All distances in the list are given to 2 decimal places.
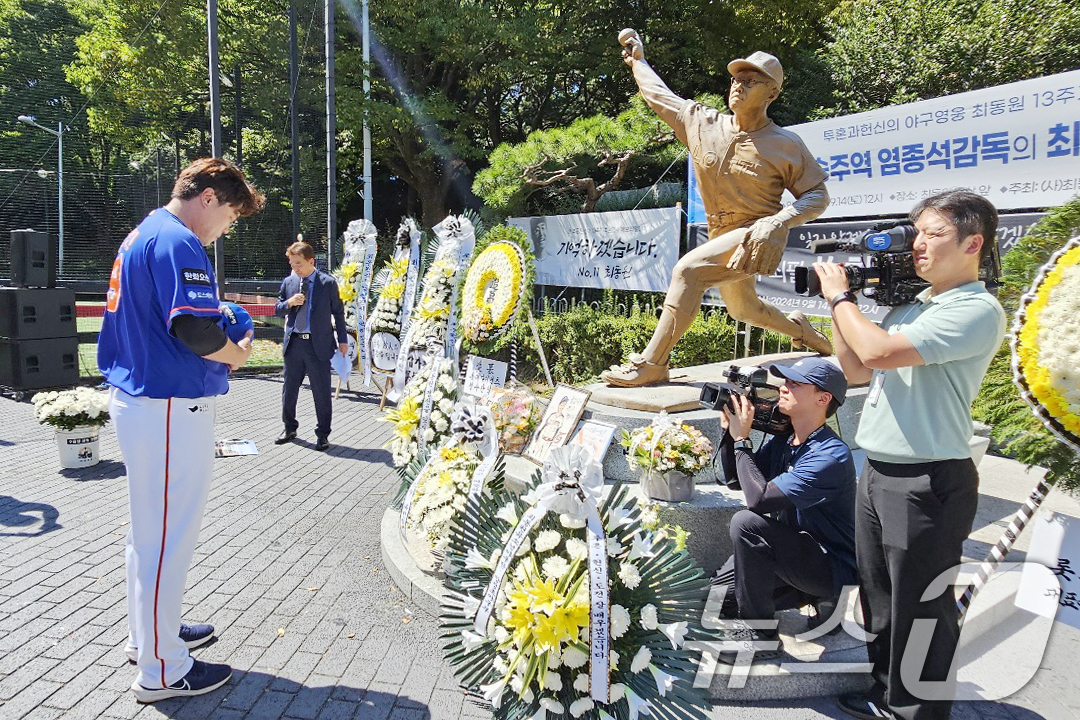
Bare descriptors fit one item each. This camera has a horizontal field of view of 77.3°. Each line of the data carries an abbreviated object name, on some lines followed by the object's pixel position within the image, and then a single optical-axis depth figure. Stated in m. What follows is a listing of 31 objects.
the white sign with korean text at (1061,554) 2.58
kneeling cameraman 2.64
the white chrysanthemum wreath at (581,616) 2.15
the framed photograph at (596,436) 3.67
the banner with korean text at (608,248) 9.12
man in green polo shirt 2.07
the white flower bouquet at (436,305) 6.53
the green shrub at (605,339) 8.32
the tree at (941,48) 9.39
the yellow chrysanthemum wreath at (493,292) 5.28
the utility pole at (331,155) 11.00
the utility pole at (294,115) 11.56
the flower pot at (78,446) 5.79
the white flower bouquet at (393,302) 8.49
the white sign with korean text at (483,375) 4.90
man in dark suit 6.59
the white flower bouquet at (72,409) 5.78
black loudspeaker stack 8.79
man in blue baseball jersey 2.50
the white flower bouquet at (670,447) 3.29
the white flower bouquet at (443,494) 3.64
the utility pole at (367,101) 14.86
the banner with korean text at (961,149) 5.50
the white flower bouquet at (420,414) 4.33
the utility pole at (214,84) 10.20
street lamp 14.84
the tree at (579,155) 10.48
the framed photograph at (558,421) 3.91
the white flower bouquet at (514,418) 4.21
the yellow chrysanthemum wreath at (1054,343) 2.16
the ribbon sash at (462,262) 6.45
